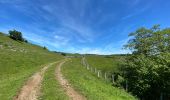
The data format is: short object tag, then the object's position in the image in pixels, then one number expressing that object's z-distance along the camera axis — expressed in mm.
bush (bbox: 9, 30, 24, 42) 48757
